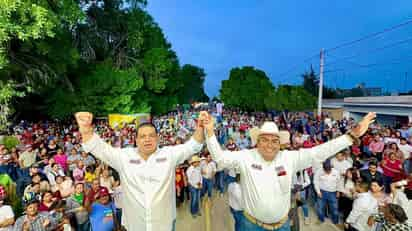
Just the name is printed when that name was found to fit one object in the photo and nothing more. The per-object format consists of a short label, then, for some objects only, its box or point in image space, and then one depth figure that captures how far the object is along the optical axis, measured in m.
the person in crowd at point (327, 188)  5.27
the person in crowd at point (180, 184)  6.65
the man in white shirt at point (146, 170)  2.37
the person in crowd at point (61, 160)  7.01
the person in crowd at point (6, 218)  3.81
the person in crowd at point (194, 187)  6.16
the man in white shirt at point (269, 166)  2.54
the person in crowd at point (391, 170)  5.66
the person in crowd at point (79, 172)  6.21
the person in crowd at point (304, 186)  5.44
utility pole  18.59
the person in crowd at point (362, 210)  3.95
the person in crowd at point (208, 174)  6.64
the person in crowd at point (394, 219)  2.99
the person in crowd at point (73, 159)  6.97
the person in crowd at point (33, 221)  3.77
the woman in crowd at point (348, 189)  5.11
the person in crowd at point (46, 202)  4.10
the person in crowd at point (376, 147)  8.32
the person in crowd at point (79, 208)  4.43
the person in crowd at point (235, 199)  4.40
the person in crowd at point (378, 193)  4.04
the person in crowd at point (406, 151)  6.97
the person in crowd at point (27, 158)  7.43
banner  18.78
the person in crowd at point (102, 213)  4.21
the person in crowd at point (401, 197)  3.72
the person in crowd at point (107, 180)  5.29
